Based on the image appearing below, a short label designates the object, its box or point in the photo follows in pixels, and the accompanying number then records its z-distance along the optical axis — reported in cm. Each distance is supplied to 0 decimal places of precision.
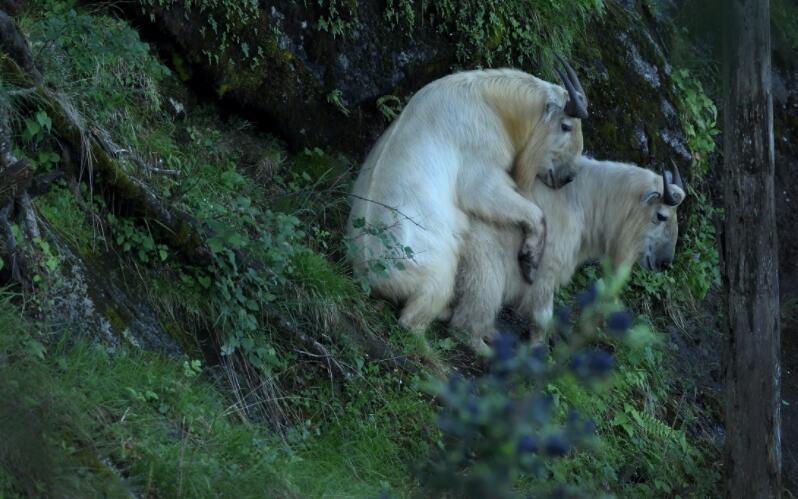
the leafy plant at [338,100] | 1737
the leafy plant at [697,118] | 2172
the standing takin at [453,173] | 1525
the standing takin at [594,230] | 1697
